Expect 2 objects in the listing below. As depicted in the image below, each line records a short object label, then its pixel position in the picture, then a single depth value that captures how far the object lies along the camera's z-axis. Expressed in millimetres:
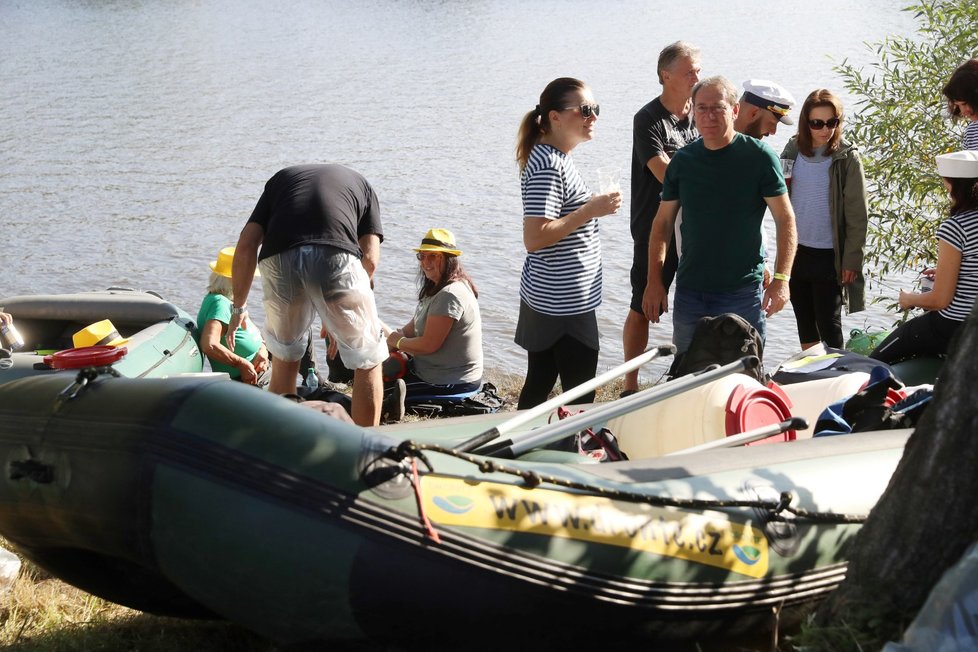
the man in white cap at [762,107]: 5480
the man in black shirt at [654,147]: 5418
